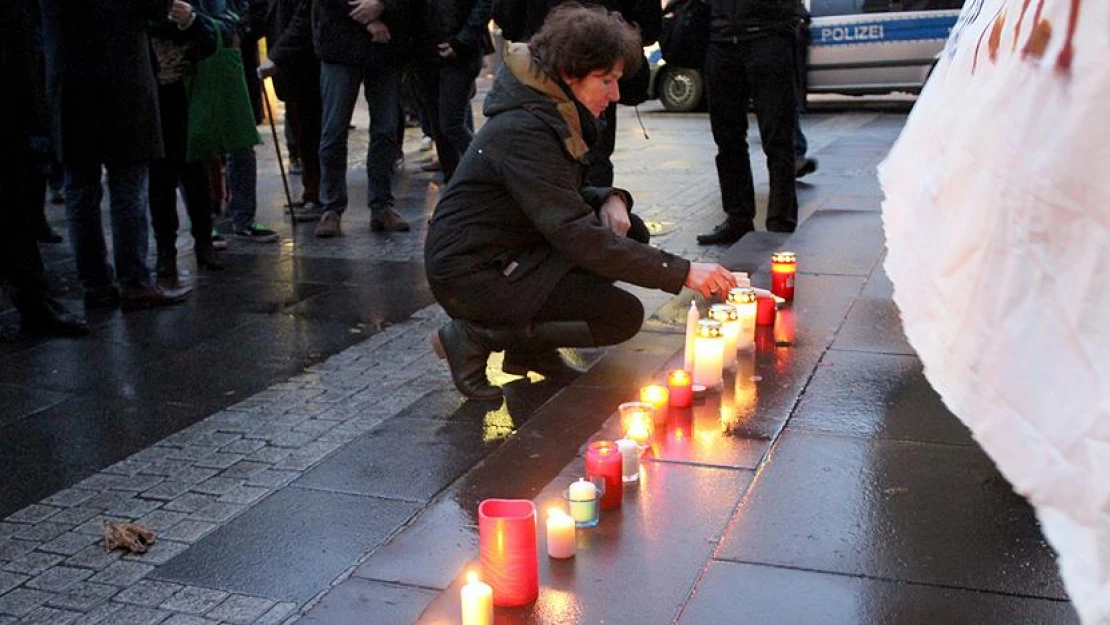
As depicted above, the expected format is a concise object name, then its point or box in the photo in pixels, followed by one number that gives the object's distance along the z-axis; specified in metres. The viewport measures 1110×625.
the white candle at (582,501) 3.54
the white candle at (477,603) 2.92
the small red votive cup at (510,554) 3.07
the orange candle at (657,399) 4.36
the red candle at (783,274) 5.87
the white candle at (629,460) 3.82
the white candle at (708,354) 4.61
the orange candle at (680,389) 4.47
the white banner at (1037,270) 1.84
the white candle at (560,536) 3.34
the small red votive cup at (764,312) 5.48
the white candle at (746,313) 5.16
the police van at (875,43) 14.73
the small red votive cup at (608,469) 3.65
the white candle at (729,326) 4.88
